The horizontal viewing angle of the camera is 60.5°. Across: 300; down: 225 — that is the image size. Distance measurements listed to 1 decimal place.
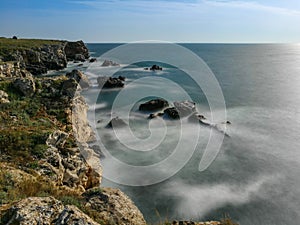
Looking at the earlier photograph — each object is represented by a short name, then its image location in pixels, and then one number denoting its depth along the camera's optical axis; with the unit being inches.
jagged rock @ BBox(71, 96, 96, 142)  1039.7
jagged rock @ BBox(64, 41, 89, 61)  4837.8
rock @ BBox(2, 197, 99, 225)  272.8
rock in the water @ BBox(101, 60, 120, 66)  4252.0
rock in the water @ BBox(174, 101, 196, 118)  1772.9
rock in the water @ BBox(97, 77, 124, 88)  2695.9
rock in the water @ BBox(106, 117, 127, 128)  1549.1
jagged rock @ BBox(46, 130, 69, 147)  698.7
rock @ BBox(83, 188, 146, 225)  397.7
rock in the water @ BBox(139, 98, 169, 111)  1892.2
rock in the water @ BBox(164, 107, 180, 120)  1737.2
